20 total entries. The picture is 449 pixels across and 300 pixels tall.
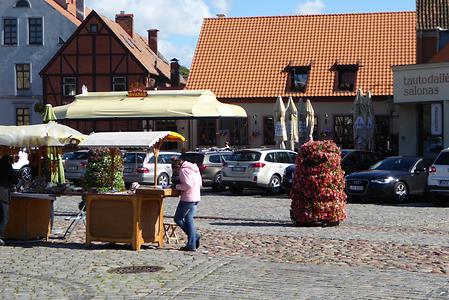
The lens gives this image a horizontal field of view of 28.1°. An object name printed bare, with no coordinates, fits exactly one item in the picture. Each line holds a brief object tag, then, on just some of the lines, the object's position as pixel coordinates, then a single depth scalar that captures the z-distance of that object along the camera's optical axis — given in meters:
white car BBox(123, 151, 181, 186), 32.38
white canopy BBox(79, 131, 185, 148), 15.43
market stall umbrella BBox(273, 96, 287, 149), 39.50
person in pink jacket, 14.84
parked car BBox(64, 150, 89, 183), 35.03
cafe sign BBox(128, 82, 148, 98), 42.00
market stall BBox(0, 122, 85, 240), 16.41
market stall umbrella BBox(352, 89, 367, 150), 38.53
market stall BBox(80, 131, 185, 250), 14.84
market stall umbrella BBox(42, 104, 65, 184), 23.00
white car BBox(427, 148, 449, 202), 24.88
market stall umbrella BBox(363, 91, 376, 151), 38.59
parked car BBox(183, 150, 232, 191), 32.50
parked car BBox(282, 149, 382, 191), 31.49
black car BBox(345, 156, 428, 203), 26.28
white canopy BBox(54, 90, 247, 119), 39.69
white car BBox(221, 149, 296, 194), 29.86
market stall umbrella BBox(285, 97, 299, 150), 39.84
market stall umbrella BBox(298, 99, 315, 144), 41.00
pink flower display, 18.45
